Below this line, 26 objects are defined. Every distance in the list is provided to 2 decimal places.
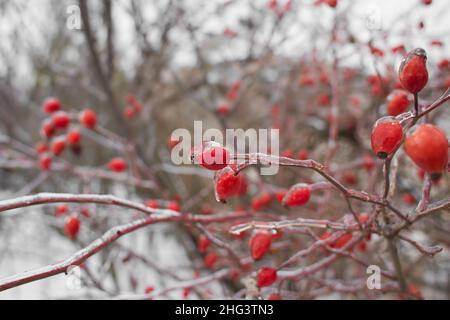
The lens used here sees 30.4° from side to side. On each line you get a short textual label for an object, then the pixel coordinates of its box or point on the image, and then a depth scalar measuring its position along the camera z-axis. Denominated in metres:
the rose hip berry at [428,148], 0.30
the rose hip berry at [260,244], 0.40
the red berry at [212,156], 0.33
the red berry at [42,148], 0.69
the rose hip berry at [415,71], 0.33
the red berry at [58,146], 0.62
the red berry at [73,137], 0.63
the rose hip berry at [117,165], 0.66
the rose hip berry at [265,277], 0.39
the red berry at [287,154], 0.64
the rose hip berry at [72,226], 0.46
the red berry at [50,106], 0.64
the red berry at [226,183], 0.34
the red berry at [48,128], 0.62
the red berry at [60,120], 0.62
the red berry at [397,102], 0.40
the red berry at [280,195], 0.48
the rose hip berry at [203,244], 0.54
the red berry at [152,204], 0.59
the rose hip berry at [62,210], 0.56
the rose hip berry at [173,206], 0.52
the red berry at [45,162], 0.66
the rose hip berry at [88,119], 0.59
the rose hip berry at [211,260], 0.62
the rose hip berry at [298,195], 0.39
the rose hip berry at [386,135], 0.32
